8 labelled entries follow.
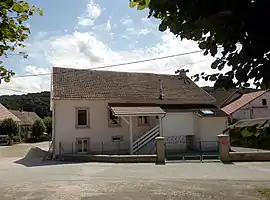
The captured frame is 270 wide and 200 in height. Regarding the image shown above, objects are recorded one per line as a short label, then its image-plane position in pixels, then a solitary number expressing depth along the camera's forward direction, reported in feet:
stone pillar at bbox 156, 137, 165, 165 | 42.27
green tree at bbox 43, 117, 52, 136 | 111.79
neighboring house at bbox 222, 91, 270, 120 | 101.57
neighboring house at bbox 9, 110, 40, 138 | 111.13
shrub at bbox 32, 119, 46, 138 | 103.48
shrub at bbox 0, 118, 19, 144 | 96.66
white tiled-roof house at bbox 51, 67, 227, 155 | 58.01
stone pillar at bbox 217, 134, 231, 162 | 41.11
